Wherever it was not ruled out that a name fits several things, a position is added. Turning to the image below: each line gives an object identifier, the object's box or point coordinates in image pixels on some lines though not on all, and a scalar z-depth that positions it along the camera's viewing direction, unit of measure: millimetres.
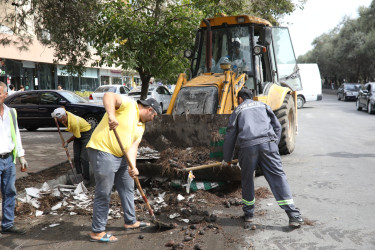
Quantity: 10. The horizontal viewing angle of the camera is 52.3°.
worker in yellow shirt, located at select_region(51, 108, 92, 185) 7145
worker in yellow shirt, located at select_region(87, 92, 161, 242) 4301
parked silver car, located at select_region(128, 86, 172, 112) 20859
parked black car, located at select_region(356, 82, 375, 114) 19281
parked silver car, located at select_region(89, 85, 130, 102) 20109
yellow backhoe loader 6438
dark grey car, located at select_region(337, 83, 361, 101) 31898
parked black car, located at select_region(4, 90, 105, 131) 13789
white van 24047
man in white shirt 4566
